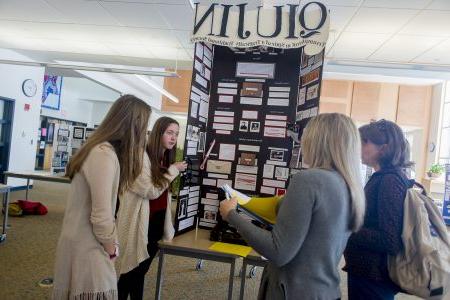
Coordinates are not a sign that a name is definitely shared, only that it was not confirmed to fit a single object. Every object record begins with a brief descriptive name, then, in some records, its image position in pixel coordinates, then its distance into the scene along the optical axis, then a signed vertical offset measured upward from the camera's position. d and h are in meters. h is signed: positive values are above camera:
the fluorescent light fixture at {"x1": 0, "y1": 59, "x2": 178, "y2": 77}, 6.32 +1.19
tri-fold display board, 2.67 +0.23
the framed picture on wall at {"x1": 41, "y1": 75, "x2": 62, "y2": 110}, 11.42 +1.28
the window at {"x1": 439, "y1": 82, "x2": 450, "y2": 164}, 9.31 +0.95
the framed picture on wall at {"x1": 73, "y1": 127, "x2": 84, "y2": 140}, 8.96 +0.03
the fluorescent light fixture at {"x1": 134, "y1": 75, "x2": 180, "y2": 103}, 8.62 +1.43
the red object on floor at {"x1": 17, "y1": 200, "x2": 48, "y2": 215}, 5.54 -1.22
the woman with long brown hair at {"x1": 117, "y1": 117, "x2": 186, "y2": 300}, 2.06 -0.43
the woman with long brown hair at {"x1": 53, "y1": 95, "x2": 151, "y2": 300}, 1.36 -0.34
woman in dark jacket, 1.40 -0.20
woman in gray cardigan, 1.07 -0.19
